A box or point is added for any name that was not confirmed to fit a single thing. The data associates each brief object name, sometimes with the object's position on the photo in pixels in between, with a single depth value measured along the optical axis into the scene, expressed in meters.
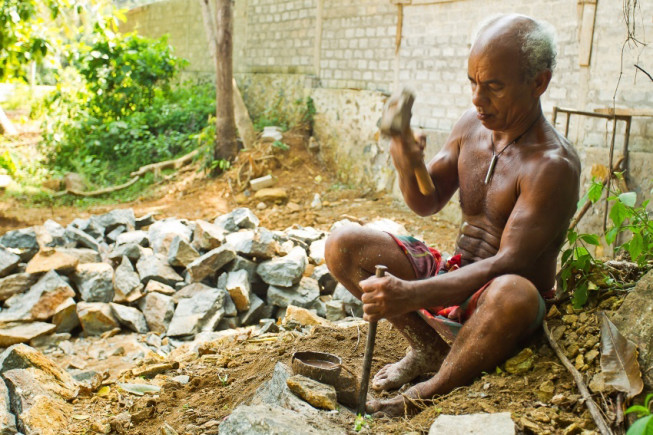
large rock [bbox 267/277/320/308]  4.98
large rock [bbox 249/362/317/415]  2.28
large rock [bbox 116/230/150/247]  6.13
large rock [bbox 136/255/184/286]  5.35
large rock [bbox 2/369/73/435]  2.69
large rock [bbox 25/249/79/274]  5.19
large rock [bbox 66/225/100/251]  6.05
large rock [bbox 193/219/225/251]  5.67
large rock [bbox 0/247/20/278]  5.24
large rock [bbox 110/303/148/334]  4.87
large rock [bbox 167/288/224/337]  4.68
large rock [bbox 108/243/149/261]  5.66
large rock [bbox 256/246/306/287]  5.07
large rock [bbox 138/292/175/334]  4.90
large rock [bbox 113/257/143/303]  5.15
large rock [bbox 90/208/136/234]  6.72
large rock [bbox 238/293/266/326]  4.97
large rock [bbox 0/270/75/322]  4.78
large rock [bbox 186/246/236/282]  5.25
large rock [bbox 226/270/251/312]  4.94
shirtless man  2.29
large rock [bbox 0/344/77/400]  3.24
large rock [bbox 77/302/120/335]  4.83
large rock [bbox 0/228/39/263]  5.70
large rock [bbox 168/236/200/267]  5.50
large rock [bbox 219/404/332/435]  1.95
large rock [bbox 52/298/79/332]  4.83
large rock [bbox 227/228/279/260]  5.29
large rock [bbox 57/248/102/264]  5.60
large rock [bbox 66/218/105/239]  6.50
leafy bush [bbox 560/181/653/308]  2.50
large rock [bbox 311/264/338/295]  5.34
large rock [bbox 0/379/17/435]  2.67
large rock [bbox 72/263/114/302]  5.14
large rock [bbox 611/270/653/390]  2.10
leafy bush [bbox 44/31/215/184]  10.99
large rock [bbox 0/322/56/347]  4.41
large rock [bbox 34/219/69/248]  5.95
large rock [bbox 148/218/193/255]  5.91
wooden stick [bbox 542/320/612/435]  1.95
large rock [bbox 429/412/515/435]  1.93
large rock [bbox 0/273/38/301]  5.12
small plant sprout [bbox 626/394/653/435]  1.47
